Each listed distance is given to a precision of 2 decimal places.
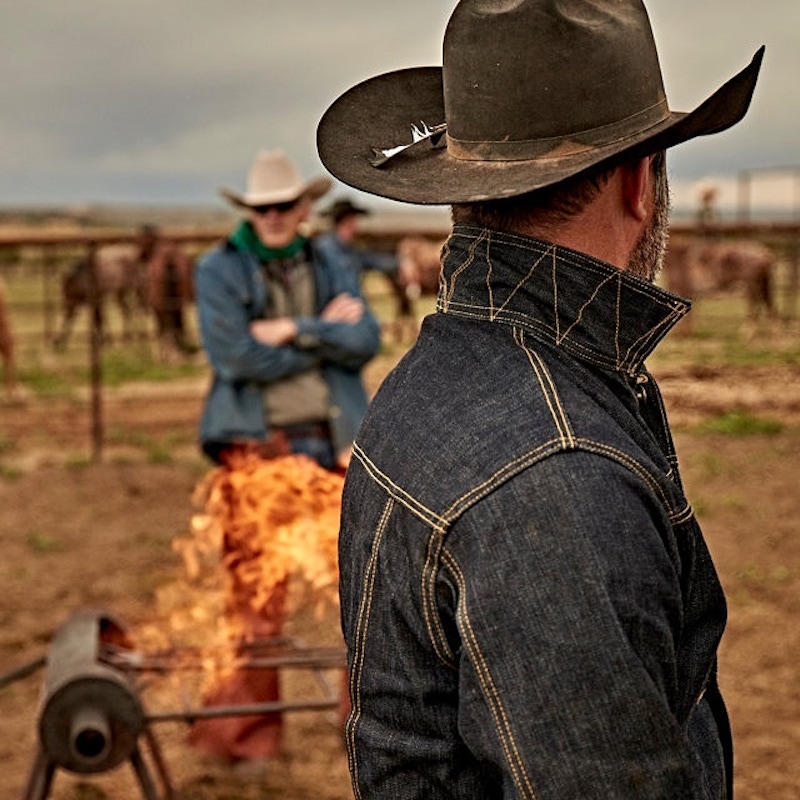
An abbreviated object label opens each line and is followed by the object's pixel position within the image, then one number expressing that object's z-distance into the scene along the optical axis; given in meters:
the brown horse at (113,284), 18.47
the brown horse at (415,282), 19.23
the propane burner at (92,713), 3.46
